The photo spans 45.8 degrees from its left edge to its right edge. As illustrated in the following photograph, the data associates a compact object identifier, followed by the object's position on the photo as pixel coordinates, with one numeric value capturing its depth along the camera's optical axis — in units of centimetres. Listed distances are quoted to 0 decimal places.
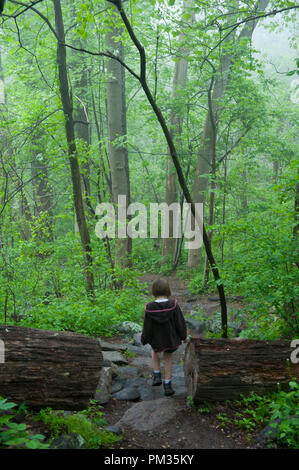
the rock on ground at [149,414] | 384
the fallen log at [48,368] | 346
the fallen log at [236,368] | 396
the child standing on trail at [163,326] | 488
